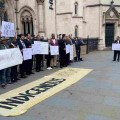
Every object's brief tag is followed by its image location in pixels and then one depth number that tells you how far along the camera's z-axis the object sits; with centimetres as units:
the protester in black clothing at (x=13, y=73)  606
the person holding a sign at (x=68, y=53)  885
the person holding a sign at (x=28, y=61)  686
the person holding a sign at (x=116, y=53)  1035
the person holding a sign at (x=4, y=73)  553
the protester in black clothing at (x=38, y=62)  757
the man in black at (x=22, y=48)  652
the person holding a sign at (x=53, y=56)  817
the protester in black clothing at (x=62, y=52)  850
